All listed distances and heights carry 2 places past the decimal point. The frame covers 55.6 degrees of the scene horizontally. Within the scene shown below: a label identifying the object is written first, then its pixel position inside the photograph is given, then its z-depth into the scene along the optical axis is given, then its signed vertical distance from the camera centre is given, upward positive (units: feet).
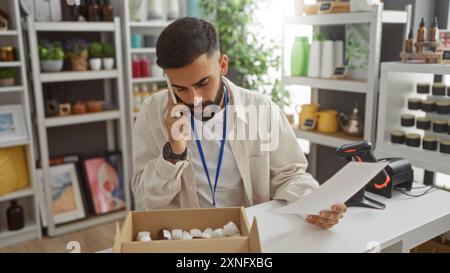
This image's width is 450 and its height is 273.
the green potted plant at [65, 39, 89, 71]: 9.50 -0.06
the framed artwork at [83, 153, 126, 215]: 10.47 -3.20
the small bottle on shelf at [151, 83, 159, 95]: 10.83 -0.94
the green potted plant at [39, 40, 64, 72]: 9.12 -0.10
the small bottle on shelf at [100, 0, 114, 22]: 9.71 +0.90
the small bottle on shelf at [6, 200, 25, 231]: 9.41 -3.56
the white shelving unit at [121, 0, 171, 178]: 9.95 +0.02
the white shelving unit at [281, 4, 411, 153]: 7.15 -0.33
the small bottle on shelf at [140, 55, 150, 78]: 10.53 -0.37
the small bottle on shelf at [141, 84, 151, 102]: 10.57 -1.00
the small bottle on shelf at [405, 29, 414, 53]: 6.81 +0.07
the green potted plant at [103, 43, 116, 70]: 9.86 -0.14
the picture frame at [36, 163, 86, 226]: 10.05 -3.38
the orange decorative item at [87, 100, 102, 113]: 10.12 -1.30
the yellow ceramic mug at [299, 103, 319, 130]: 8.87 -1.37
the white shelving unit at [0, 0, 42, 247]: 8.65 -1.88
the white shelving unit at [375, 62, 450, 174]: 6.58 -1.05
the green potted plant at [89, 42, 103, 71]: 9.70 -0.10
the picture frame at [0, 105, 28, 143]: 9.05 -1.51
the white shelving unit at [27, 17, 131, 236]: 9.02 -1.20
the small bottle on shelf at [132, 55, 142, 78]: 10.40 -0.39
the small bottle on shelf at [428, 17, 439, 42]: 6.58 +0.23
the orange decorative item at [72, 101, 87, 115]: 9.91 -1.31
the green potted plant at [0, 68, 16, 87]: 8.73 -0.51
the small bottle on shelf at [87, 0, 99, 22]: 9.59 +0.89
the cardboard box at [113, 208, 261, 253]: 2.97 -1.36
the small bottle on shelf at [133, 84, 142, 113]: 10.47 -1.17
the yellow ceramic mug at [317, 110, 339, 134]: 8.58 -1.44
